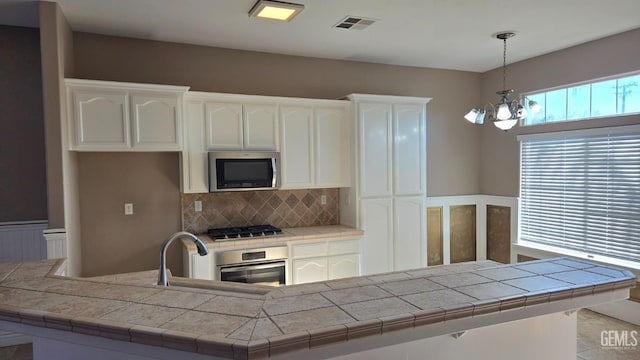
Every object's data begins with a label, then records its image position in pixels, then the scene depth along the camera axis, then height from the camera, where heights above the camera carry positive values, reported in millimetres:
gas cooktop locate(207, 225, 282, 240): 3927 -669
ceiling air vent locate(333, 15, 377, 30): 3580 +1277
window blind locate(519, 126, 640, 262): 3967 -331
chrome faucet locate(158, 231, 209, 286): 1992 -501
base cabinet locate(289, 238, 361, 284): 4094 -993
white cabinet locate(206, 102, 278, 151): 3975 +394
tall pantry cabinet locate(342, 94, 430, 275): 4531 -203
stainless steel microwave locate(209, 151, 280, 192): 3932 -52
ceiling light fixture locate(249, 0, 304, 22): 3164 +1251
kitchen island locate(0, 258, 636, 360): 1252 -512
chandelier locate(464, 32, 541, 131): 3420 +425
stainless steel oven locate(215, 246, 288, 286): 3787 -958
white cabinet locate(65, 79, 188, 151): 3443 +453
